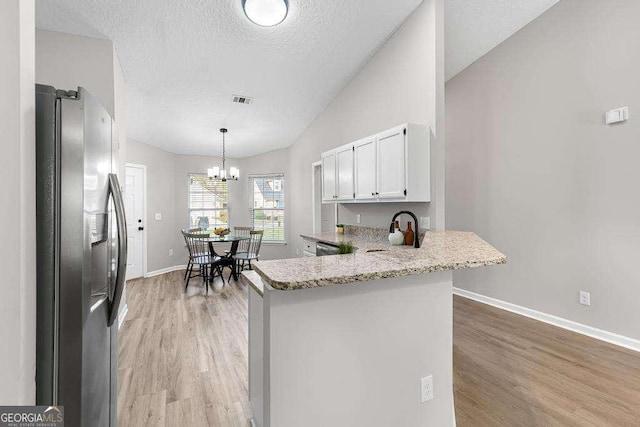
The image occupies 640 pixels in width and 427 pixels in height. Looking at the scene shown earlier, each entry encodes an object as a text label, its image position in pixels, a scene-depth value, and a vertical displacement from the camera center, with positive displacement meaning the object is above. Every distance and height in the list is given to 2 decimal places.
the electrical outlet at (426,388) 1.45 -0.87
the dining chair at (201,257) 4.73 -0.71
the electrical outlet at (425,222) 2.82 -0.09
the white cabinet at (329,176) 3.96 +0.52
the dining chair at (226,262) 5.03 -0.81
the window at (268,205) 6.80 +0.23
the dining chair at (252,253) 5.22 -0.72
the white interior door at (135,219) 5.25 -0.06
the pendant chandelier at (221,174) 5.04 +0.72
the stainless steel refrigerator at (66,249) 0.98 -0.11
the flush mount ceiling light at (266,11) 2.54 +1.81
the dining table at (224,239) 4.87 -0.41
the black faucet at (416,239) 2.61 -0.24
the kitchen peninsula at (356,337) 1.16 -0.55
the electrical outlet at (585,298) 2.94 -0.87
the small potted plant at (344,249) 2.31 -0.28
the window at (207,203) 6.62 +0.28
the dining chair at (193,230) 5.81 -0.30
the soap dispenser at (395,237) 2.89 -0.23
